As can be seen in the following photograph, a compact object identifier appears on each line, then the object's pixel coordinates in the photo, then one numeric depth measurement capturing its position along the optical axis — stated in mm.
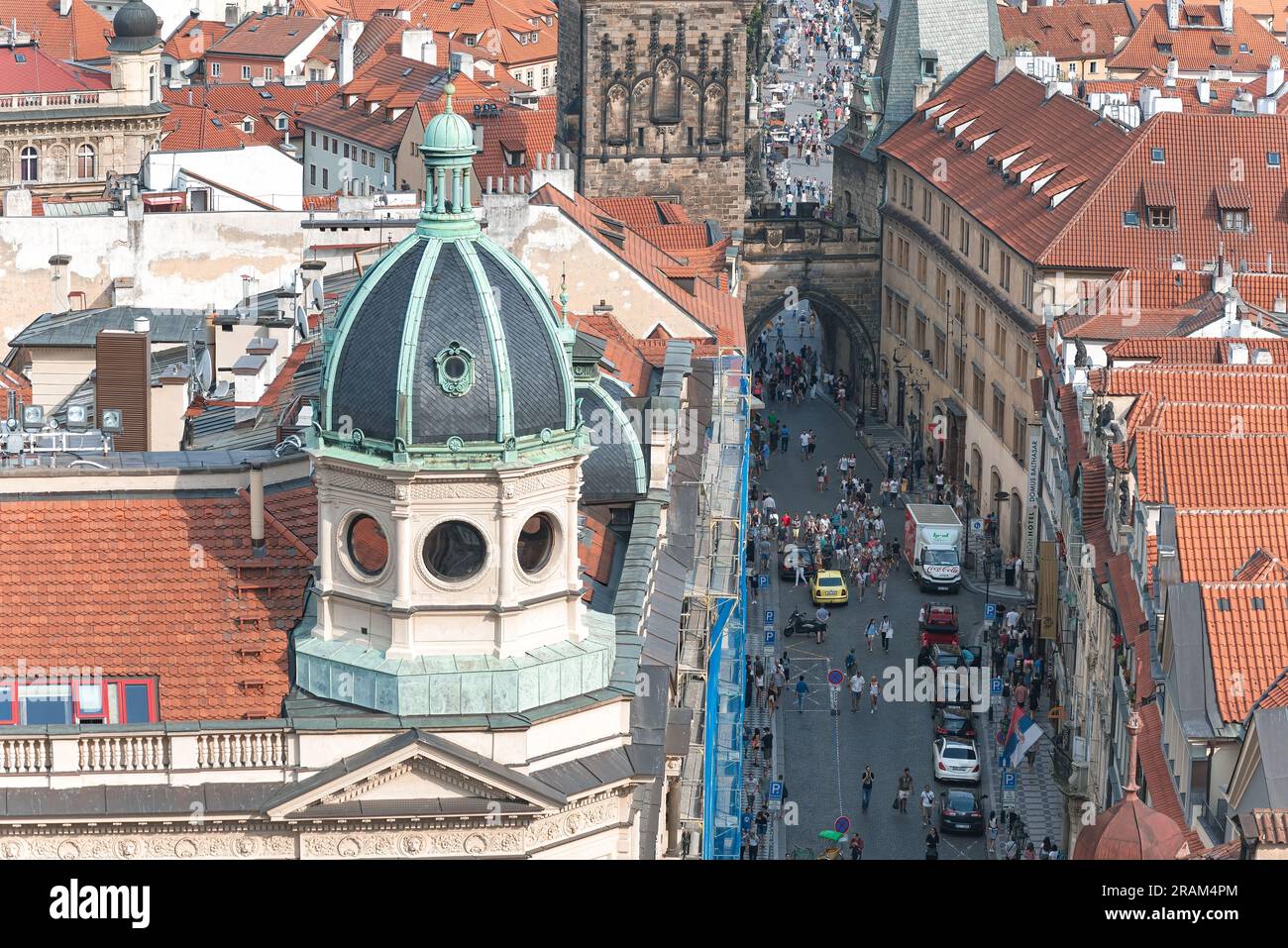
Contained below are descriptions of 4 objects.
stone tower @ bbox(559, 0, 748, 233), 119375
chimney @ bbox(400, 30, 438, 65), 142875
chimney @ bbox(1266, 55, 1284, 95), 116188
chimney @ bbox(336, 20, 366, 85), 141600
